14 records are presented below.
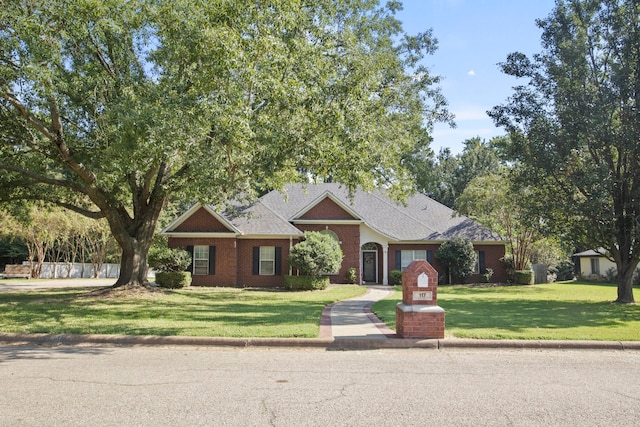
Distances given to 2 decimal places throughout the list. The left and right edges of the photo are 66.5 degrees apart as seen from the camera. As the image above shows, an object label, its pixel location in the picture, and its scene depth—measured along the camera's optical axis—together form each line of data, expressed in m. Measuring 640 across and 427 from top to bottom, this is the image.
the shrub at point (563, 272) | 41.38
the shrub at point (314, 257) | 23.97
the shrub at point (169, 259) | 24.73
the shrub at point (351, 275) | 28.06
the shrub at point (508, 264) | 30.94
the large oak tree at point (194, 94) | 12.10
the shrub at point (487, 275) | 30.48
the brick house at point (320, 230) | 26.34
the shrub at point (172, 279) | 24.52
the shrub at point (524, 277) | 29.86
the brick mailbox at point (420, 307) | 9.70
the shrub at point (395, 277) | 28.91
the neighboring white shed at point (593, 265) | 39.00
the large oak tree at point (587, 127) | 17.03
